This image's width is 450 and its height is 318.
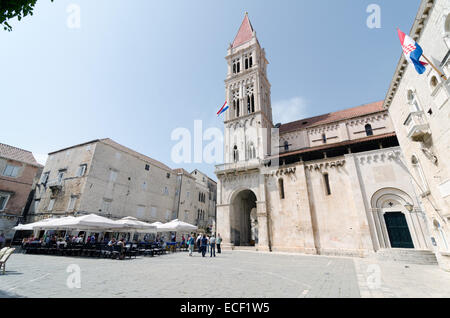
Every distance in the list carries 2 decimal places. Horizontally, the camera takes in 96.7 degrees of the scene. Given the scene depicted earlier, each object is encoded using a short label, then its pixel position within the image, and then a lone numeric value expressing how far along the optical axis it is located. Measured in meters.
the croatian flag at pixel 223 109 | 29.90
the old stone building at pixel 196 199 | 36.78
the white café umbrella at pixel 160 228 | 18.17
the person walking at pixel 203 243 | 15.07
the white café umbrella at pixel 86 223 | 13.15
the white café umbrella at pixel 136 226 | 15.21
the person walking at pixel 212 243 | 15.76
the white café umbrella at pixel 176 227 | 17.86
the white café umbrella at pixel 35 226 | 15.33
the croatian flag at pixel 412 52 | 8.41
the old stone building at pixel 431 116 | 8.22
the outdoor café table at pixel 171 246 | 19.87
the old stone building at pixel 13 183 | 22.91
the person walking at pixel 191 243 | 15.95
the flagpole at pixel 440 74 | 8.04
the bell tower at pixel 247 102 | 27.11
